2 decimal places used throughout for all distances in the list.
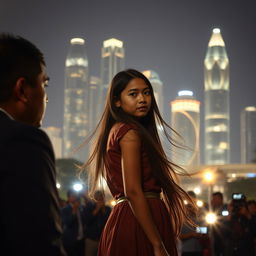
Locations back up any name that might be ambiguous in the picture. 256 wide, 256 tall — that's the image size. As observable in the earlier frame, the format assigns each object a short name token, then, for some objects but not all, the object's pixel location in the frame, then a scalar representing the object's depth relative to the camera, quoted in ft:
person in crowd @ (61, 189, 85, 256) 30.32
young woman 9.71
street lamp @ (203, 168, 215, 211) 47.22
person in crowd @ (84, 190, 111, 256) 31.60
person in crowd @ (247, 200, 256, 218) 35.58
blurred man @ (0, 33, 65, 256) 4.93
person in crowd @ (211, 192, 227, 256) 32.48
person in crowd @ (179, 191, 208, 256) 26.22
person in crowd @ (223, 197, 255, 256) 31.45
